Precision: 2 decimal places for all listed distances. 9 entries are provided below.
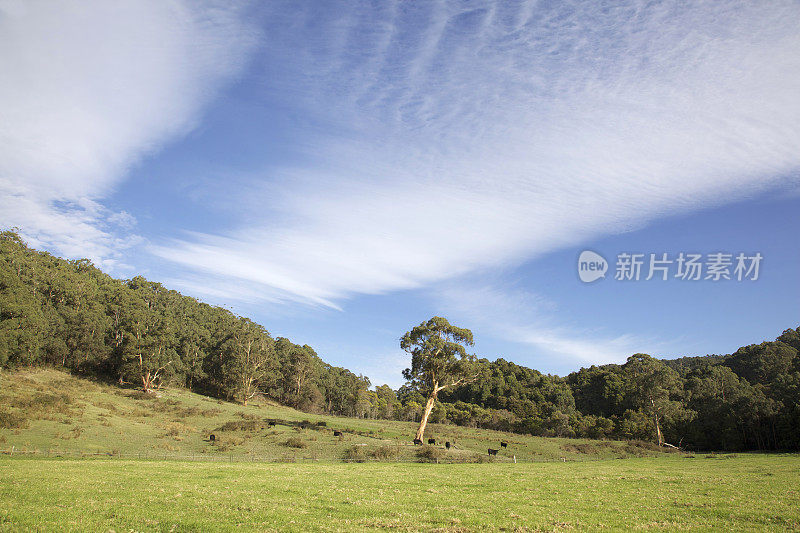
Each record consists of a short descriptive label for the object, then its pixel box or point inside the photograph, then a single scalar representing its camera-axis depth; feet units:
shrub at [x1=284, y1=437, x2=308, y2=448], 164.66
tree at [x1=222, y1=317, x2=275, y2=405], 351.87
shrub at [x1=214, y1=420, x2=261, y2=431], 201.77
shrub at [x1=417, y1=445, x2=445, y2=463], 151.22
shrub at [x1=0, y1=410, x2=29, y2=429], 144.97
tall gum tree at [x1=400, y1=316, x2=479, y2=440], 211.20
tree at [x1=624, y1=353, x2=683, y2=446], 259.80
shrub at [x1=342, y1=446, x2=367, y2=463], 143.50
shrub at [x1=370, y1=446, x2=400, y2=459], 153.49
